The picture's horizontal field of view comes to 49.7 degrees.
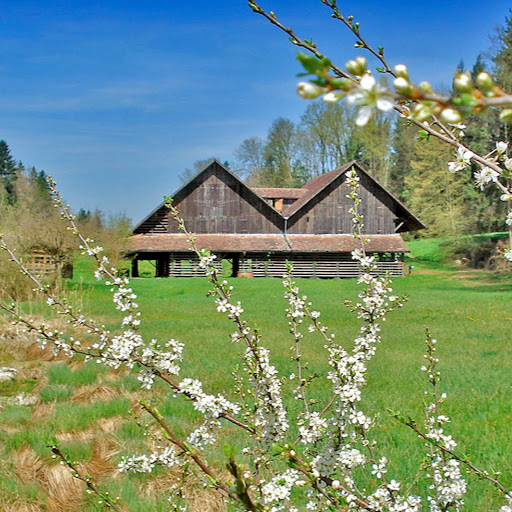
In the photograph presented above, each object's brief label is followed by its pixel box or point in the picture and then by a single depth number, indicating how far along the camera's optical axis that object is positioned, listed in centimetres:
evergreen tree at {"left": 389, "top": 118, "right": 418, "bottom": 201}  5647
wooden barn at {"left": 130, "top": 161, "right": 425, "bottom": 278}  3309
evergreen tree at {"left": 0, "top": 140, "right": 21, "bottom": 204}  7775
